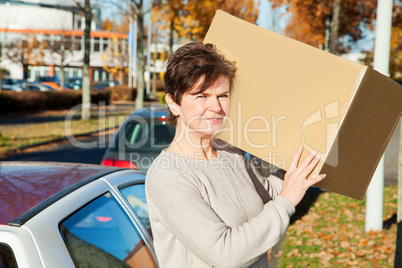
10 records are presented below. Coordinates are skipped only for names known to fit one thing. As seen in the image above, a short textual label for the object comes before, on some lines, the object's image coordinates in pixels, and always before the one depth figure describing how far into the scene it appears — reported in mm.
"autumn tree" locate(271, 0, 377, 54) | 17375
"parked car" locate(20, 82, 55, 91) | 39969
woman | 1685
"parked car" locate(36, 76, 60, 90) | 52766
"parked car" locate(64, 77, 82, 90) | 48388
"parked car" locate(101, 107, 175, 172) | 6121
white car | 1847
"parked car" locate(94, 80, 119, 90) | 47981
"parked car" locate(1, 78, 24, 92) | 38469
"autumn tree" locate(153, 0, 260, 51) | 21891
